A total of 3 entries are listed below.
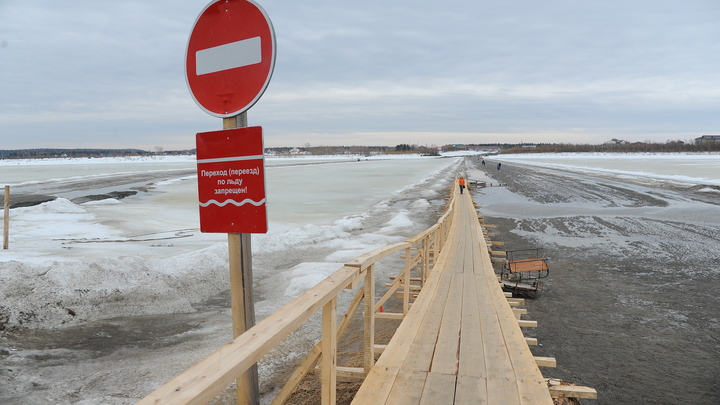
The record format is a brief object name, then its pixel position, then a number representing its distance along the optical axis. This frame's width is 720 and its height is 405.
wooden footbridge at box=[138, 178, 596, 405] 1.56
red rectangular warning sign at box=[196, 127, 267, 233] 2.53
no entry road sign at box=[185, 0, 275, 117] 2.52
